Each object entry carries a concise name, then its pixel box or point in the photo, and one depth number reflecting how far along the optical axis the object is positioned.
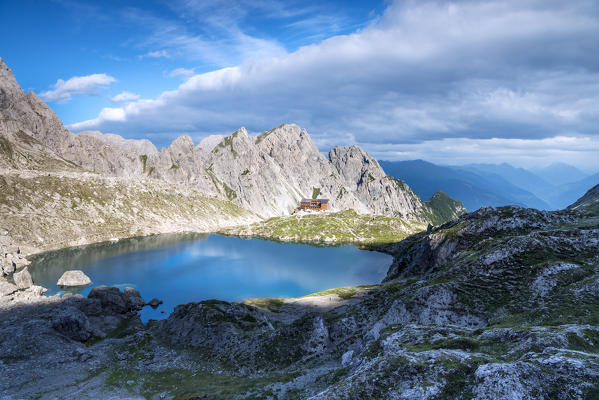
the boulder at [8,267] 130.82
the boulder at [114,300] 91.89
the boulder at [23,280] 112.19
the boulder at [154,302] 103.24
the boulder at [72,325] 67.12
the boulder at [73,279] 120.25
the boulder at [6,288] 99.80
